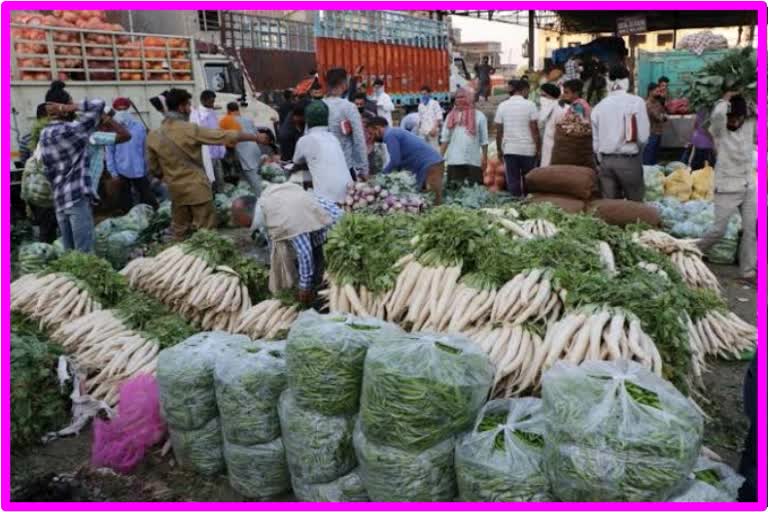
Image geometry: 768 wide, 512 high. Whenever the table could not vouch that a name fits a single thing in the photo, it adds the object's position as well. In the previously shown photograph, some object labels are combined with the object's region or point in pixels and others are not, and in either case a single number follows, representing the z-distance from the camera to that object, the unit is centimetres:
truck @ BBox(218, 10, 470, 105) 1673
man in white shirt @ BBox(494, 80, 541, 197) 824
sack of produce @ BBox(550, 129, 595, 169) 762
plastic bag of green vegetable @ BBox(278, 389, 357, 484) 296
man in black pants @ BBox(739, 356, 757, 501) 251
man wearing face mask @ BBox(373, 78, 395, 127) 1303
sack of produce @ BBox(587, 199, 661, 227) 634
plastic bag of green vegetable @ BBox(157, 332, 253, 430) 330
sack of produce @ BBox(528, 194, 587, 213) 670
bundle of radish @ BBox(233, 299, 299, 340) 456
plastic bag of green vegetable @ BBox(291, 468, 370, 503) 299
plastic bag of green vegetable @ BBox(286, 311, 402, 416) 290
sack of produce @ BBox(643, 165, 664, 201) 839
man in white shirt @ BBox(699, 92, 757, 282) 576
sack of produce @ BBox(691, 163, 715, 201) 845
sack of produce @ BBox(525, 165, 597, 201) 680
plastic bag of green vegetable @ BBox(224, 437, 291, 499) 319
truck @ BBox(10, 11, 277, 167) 924
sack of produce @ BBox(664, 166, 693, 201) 847
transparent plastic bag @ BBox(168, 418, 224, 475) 337
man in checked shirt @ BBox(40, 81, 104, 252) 568
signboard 1556
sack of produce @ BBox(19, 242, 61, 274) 622
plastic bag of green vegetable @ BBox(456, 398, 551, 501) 248
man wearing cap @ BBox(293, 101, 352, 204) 567
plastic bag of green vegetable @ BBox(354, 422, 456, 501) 270
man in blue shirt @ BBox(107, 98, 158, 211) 869
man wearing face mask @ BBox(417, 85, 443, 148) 1298
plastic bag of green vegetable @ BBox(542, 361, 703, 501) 225
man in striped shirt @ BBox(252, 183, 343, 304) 443
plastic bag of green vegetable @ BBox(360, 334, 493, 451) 261
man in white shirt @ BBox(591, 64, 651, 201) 695
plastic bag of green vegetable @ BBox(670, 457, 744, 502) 237
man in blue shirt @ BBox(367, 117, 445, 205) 721
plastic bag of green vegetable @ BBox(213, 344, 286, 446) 315
